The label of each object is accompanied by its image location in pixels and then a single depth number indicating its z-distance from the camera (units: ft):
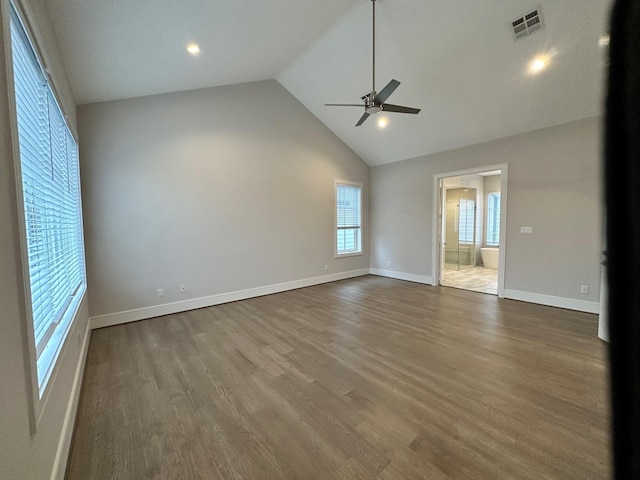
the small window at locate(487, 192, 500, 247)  25.94
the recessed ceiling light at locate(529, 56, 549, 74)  10.43
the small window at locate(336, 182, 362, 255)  20.22
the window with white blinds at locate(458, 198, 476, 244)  25.77
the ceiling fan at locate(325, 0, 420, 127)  9.78
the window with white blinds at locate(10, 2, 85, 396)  4.62
